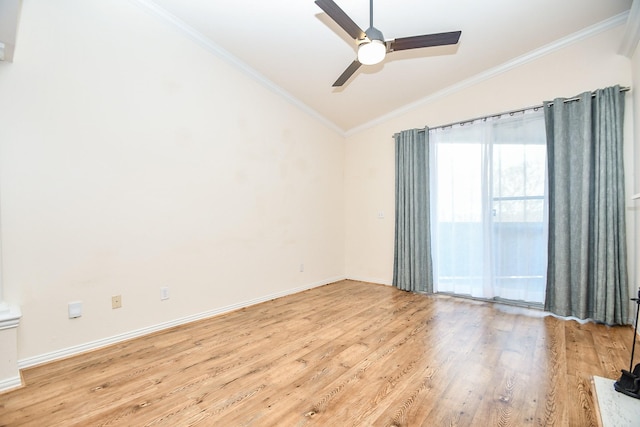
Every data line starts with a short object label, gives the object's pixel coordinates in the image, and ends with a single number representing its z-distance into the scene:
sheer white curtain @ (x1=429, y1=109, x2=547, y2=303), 3.27
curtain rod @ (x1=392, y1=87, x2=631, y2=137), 2.88
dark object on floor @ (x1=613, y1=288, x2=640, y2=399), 1.64
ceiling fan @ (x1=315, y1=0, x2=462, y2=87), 1.95
